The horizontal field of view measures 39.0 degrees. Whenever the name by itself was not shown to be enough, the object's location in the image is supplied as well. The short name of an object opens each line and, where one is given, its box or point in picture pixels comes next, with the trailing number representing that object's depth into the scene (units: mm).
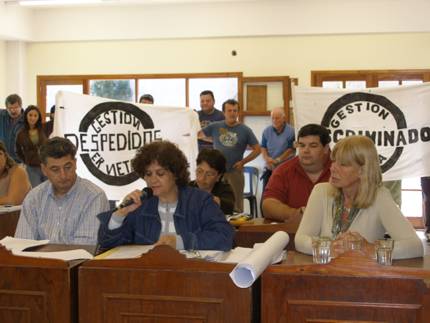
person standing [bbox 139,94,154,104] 7019
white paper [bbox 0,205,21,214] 3869
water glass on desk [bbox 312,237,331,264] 1869
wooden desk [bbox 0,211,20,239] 3820
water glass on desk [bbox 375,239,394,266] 1912
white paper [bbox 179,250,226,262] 1994
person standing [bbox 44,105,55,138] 6824
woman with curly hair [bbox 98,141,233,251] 2404
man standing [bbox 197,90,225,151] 6785
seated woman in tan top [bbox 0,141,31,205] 4230
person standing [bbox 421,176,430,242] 5906
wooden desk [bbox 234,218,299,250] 2876
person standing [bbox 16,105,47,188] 6363
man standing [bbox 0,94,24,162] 6738
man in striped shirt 2725
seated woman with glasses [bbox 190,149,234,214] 3715
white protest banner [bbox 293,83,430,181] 4957
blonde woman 2473
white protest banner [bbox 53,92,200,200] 5031
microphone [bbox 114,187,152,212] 2467
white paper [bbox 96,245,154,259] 2070
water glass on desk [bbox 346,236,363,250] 2067
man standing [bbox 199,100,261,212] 6414
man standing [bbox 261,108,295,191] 7074
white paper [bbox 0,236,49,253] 2295
